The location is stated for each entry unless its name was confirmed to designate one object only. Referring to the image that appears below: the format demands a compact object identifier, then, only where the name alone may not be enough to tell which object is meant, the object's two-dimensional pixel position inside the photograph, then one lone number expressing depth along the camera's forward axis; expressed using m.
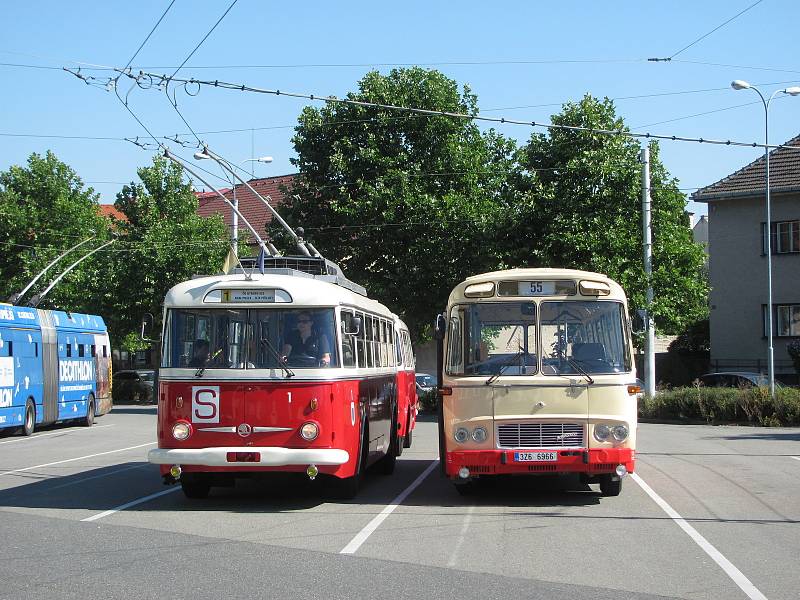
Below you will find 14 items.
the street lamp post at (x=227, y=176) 22.35
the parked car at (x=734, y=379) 36.78
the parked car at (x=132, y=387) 53.00
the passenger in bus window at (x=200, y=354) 12.31
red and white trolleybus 12.07
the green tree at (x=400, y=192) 39.50
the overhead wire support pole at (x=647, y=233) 35.59
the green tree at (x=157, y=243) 48.47
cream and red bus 12.37
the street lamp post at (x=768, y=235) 28.98
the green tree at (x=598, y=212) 36.09
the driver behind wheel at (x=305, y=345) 12.38
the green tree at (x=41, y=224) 55.97
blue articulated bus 27.44
